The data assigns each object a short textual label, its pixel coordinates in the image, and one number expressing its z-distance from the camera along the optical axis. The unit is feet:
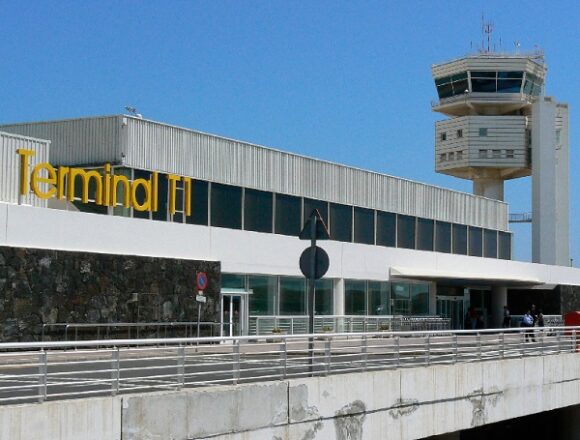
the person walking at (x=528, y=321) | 132.05
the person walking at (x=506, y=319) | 162.53
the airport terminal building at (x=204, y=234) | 91.86
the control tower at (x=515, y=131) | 232.94
